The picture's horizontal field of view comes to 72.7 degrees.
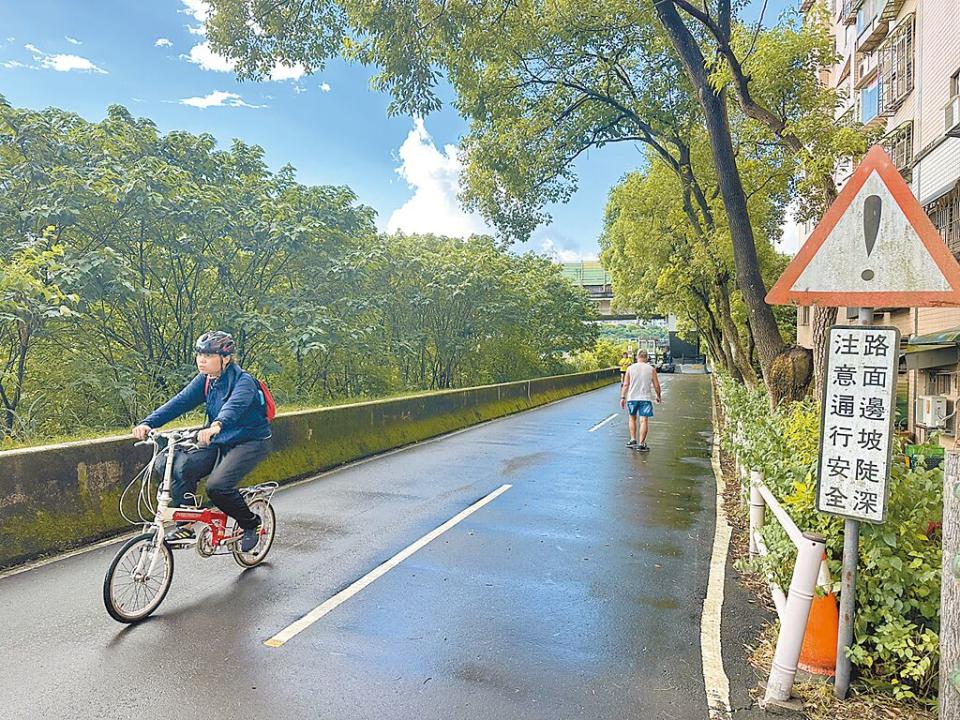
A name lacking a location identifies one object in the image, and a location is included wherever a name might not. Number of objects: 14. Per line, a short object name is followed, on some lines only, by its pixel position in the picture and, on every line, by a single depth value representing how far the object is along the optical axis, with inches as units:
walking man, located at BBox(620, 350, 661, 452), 484.7
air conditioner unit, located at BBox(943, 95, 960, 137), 476.5
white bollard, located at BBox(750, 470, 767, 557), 221.1
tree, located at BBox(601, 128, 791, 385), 506.9
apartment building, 509.7
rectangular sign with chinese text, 127.5
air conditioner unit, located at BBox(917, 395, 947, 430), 537.0
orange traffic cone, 138.6
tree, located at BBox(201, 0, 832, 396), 303.9
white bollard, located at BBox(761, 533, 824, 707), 132.4
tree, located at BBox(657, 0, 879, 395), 279.0
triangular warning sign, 124.0
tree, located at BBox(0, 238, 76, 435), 309.0
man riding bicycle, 184.9
